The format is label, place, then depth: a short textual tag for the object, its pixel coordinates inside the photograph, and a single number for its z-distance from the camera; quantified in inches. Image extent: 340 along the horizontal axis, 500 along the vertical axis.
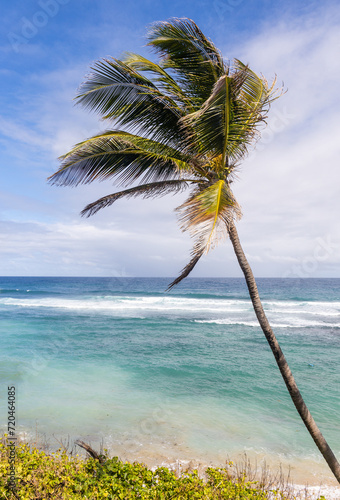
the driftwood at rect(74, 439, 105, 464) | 184.9
